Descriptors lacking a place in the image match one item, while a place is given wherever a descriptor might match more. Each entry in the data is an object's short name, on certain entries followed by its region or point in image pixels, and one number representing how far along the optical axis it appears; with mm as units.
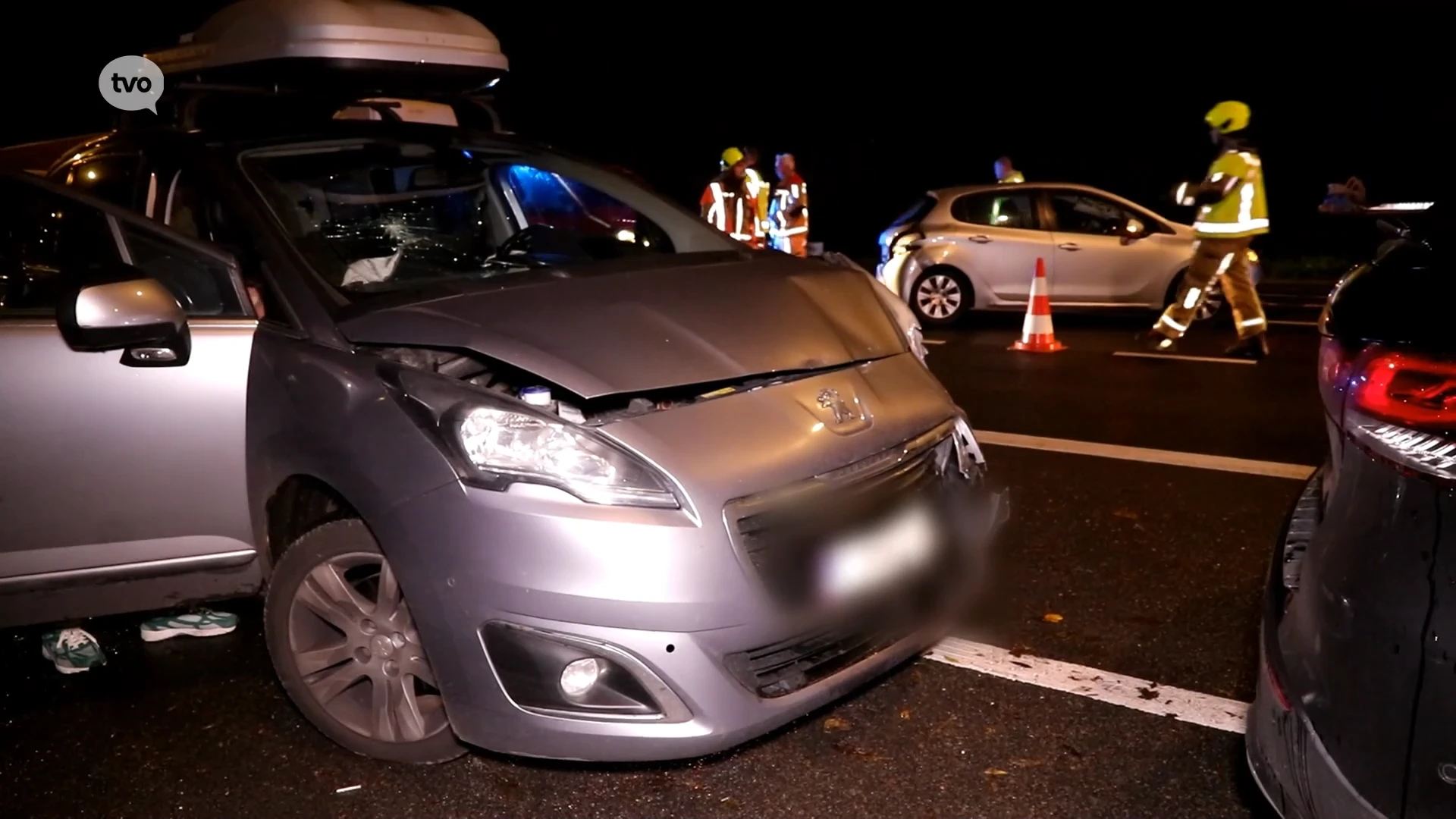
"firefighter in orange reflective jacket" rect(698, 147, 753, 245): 12484
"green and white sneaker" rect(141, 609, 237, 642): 4305
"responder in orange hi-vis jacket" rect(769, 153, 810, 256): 13266
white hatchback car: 11438
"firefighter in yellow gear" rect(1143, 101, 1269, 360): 9031
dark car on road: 1987
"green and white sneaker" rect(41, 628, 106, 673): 4094
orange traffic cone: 10023
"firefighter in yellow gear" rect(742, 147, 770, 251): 12797
